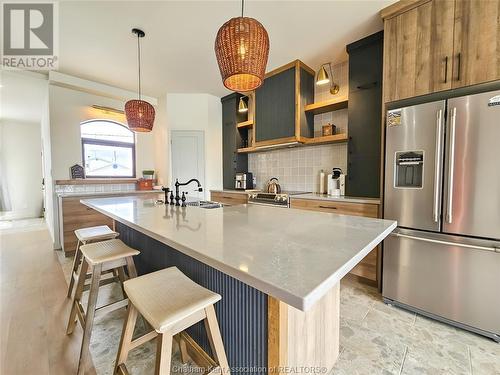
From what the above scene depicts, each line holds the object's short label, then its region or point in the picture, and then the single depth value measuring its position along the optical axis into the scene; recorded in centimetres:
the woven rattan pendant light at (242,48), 107
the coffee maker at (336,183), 271
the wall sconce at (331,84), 263
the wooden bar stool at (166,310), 81
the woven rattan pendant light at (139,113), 233
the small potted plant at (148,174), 430
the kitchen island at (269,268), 62
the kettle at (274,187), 346
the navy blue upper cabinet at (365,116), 233
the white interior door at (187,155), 418
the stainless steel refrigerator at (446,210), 151
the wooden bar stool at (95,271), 129
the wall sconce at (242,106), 375
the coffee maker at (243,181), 386
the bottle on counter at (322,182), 306
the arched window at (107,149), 389
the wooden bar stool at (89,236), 181
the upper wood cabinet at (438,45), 154
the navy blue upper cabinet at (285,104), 295
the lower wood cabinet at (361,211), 219
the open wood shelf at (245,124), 381
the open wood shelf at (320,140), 268
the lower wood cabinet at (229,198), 353
